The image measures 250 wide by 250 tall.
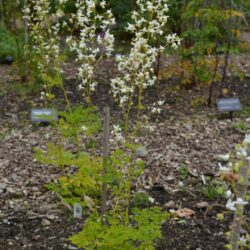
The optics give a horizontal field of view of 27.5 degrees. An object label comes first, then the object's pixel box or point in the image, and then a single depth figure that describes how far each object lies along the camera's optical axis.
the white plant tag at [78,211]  3.56
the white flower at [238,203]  1.82
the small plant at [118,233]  2.49
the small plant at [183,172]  4.24
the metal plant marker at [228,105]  5.34
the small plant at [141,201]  3.77
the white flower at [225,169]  1.81
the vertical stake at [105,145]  2.93
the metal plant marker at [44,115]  3.47
